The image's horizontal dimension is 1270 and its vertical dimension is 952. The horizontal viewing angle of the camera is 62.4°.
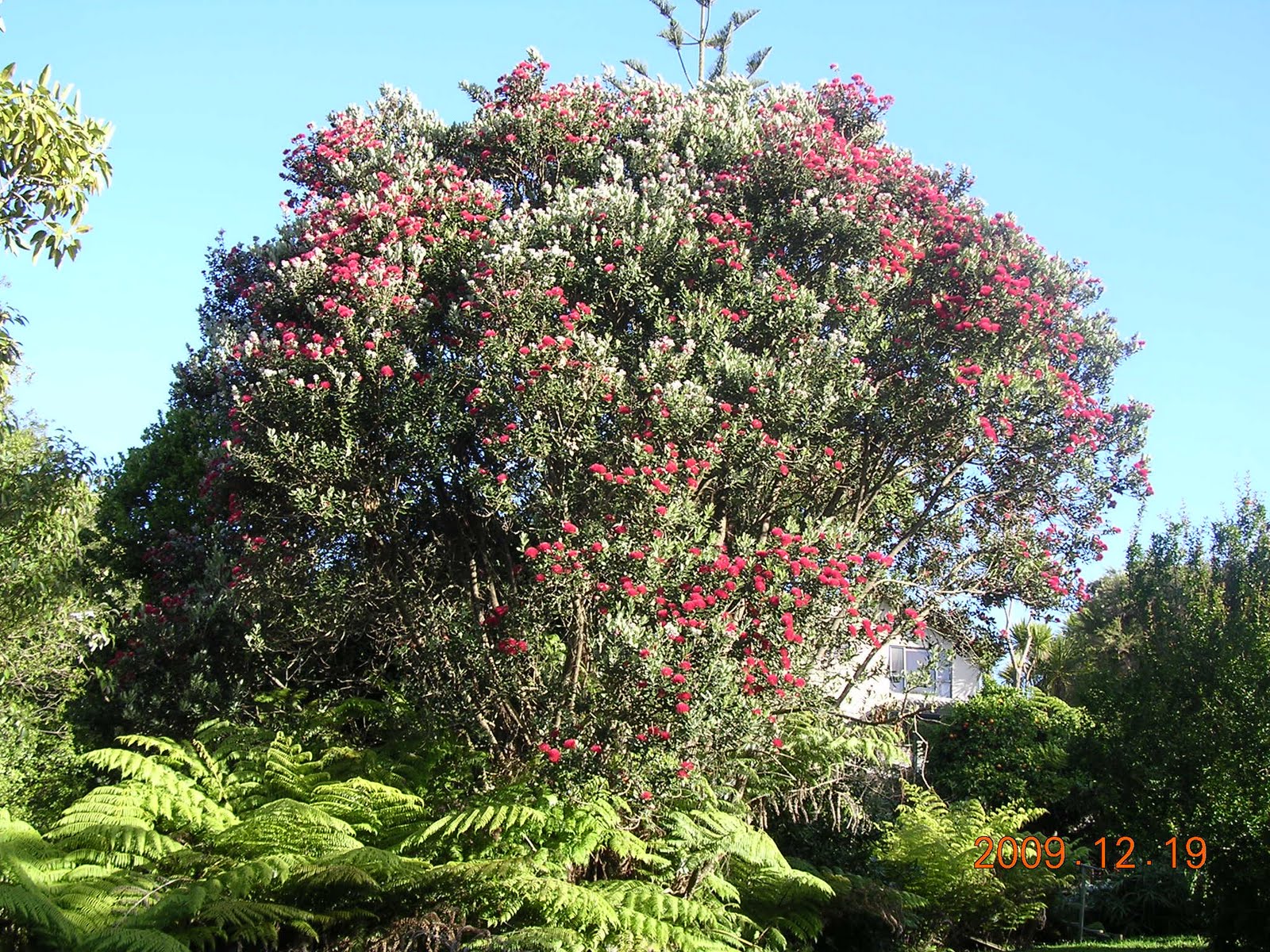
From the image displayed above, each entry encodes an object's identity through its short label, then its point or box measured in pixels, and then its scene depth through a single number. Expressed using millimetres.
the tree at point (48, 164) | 6016
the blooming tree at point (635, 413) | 8219
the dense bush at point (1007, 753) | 14133
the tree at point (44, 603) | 10020
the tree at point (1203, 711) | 9086
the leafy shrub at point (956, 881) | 10422
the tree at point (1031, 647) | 24523
